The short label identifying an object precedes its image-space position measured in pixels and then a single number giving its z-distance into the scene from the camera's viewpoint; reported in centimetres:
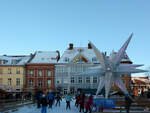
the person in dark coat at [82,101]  1808
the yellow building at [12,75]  6106
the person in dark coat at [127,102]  1585
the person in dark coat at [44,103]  1509
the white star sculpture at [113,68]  2447
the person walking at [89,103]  1636
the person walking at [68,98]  2175
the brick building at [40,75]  6128
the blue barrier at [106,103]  1895
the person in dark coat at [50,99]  2281
